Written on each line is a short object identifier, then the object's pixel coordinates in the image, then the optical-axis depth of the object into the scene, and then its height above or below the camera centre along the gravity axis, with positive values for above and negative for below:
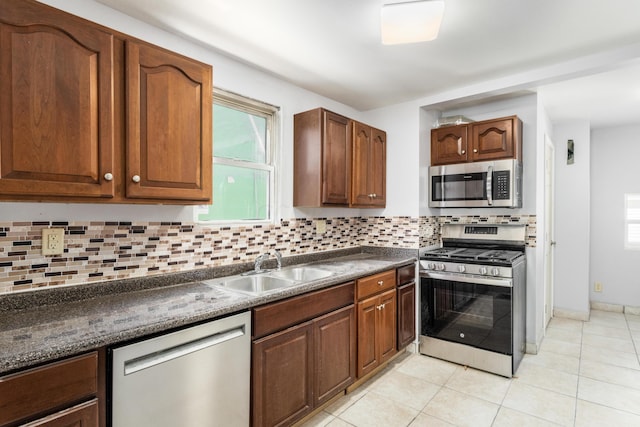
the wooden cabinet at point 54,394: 1.03 -0.60
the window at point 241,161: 2.43 +0.38
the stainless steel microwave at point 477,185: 3.01 +0.24
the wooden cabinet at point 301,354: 1.79 -0.85
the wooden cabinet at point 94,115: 1.29 +0.42
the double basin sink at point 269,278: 2.25 -0.48
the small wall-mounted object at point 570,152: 4.09 +0.71
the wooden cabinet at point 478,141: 3.04 +0.65
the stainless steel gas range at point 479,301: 2.72 -0.77
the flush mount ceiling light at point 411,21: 1.74 +1.01
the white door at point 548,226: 3.66 -0.17
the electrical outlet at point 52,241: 1.61 -0.14
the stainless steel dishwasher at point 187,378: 1.30 -0.71
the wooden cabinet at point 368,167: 3.07 +0.42
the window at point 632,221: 4.18 -0.12
